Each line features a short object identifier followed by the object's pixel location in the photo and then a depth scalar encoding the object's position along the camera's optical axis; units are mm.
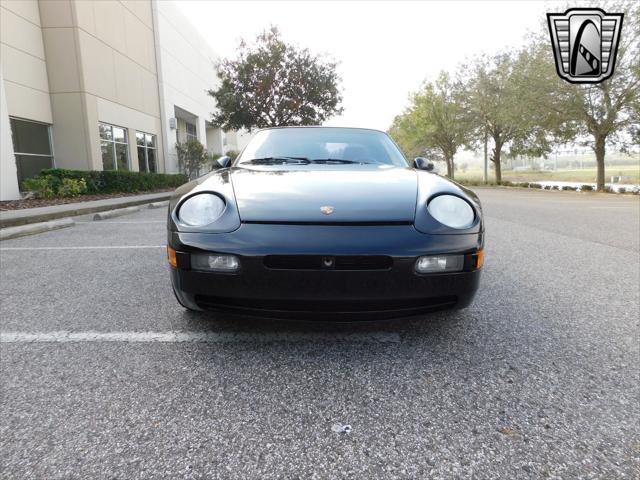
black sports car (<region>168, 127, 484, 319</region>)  1701
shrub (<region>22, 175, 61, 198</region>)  10539
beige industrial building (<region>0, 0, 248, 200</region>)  11305
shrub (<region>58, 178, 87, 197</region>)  10961
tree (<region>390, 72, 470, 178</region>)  33406
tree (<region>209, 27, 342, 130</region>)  20469
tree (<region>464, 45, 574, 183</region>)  17844
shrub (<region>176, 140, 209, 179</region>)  21250
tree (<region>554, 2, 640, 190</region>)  15797
